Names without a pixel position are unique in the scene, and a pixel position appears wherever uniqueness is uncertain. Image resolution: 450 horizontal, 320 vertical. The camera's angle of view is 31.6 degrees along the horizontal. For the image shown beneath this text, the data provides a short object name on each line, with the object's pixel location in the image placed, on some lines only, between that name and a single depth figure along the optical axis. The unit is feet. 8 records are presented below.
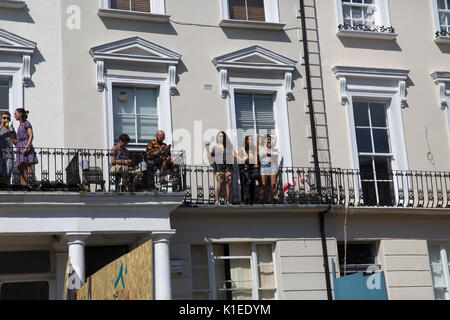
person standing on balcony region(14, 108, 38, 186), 50.06
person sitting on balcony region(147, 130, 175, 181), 52.19
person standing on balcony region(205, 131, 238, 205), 56.29
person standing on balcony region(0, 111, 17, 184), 49.98
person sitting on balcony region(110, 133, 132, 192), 51.19
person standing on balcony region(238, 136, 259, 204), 56.70
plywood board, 30.71
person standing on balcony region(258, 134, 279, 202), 57.14
